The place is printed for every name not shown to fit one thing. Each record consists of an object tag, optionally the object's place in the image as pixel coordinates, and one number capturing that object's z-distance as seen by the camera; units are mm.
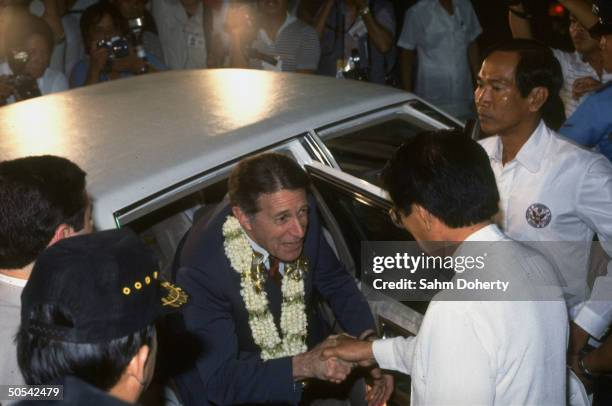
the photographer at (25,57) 5211
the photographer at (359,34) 6793
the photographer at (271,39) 6402
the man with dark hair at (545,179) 2797
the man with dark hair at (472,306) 1817
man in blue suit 2779
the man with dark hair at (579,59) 4066
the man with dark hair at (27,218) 2115
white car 2701
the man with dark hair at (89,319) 1495
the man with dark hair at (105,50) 5844
